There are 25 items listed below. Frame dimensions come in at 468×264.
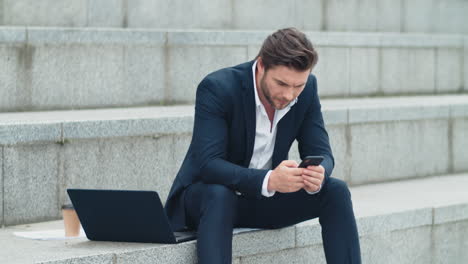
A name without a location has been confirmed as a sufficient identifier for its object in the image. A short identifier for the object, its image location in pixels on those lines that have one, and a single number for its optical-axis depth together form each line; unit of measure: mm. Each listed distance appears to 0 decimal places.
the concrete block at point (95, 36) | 6938
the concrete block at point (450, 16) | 11023
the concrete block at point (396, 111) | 7727
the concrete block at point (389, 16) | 10258
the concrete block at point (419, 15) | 10602
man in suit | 4848
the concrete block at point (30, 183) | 5734
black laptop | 4762
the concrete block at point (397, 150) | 7766
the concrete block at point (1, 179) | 5699
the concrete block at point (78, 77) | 6940
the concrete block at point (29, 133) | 5703
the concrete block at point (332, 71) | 8883
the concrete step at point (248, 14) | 7480
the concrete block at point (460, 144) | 8578
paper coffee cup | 5215
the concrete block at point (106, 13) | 7711
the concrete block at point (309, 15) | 9484
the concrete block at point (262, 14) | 8906
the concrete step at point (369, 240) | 4906
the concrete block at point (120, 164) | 6035
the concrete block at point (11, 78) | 6746
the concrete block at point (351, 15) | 9758
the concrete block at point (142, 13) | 7988
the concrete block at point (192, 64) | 7734
